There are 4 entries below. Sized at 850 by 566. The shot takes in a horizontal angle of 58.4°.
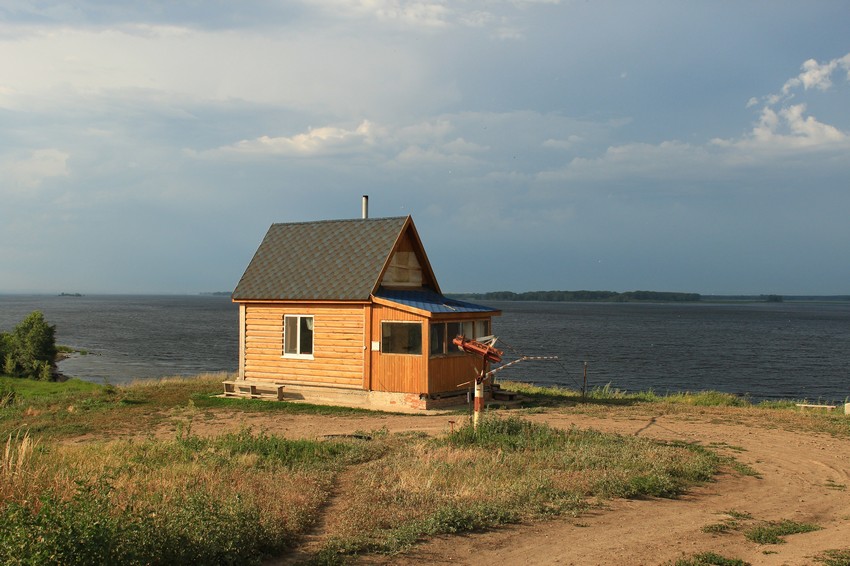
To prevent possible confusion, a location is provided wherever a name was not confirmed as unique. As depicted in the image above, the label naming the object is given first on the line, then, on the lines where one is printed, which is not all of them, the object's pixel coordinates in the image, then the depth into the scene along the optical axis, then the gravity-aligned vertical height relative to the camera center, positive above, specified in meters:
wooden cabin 22.00 -0.87
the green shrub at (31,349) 40.81 -3.24
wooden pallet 23.69 -3.05
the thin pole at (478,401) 15.36 -2.16
